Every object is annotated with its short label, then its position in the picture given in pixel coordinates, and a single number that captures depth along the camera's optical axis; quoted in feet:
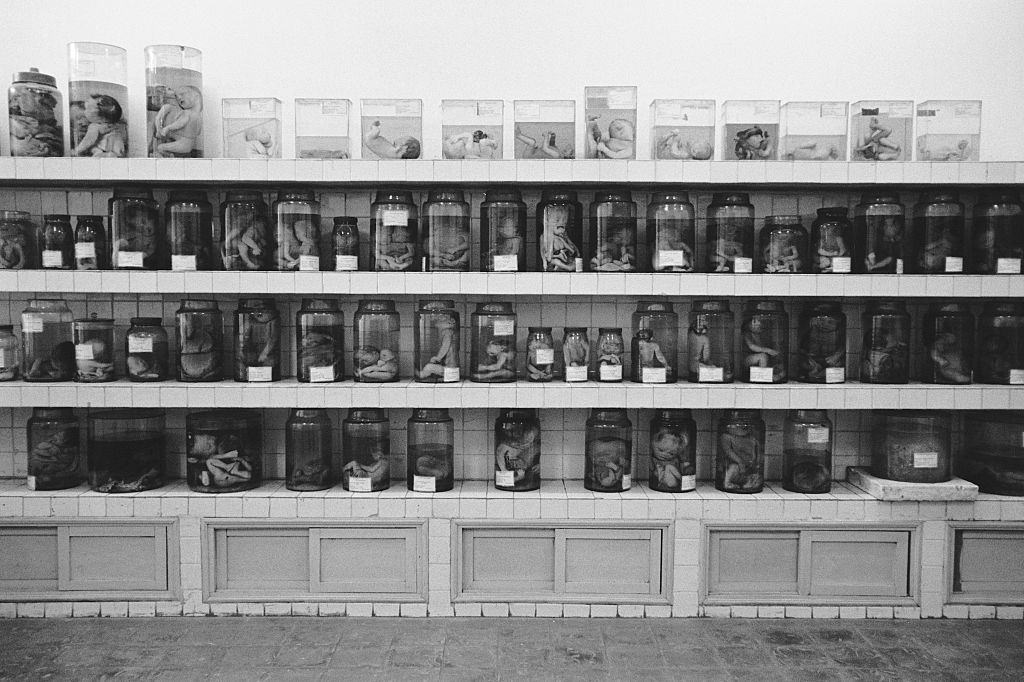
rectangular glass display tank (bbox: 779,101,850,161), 9.15
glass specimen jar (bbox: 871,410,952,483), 9.36
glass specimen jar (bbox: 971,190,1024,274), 9.22
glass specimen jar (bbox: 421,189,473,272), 9.22
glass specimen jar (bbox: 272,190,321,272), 9.25
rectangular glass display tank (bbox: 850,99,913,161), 9.21
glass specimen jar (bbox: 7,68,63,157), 9.19
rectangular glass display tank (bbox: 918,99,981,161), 9.18
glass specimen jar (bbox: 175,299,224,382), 9.36
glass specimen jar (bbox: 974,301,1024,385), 9.34
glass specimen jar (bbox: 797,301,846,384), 9.37
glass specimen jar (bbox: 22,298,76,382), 9.45
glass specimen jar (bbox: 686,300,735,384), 9.49
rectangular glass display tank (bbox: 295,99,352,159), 9.07
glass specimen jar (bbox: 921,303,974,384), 9.43
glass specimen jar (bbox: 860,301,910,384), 9.43
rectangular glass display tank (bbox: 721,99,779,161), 9.11
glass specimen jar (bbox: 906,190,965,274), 9.23
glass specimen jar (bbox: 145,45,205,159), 9.15
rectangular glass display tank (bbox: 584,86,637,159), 9.07
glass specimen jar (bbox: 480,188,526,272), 9.12
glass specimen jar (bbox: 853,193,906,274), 9.24
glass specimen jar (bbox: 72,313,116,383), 9.30
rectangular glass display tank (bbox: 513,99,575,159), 9.05
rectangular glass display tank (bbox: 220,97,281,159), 9.09
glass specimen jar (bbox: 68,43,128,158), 9.18
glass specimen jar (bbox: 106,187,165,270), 9.16
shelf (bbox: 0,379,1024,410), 9.07
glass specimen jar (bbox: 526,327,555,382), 9.43
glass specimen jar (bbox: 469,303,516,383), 9.36
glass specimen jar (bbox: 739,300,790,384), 9.30
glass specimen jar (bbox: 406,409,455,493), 9.37
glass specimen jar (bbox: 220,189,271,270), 9.24
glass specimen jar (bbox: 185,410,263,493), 9.35
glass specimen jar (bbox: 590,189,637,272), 9.24
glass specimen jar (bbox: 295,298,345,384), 9.25
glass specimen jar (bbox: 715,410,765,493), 9.48
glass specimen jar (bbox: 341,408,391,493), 9.39
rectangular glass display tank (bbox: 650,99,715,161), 9.11
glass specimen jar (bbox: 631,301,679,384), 9.29
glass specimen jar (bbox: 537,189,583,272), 9.21
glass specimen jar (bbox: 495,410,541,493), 9.44
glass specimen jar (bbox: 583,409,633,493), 9.48
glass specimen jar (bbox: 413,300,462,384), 9.31
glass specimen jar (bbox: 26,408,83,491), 9.45
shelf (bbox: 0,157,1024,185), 8.92
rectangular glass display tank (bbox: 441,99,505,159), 9.05
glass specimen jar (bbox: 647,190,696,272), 9.18
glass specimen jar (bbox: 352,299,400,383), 9.37
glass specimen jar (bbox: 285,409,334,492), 9.50
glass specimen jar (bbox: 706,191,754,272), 9.29
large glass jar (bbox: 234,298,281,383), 9.30
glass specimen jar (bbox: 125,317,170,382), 9.36
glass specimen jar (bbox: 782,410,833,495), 9.53
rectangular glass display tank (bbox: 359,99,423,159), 9.08
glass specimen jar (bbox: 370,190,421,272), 9.22
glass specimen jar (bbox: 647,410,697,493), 9.41
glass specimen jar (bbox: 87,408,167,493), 9.37
